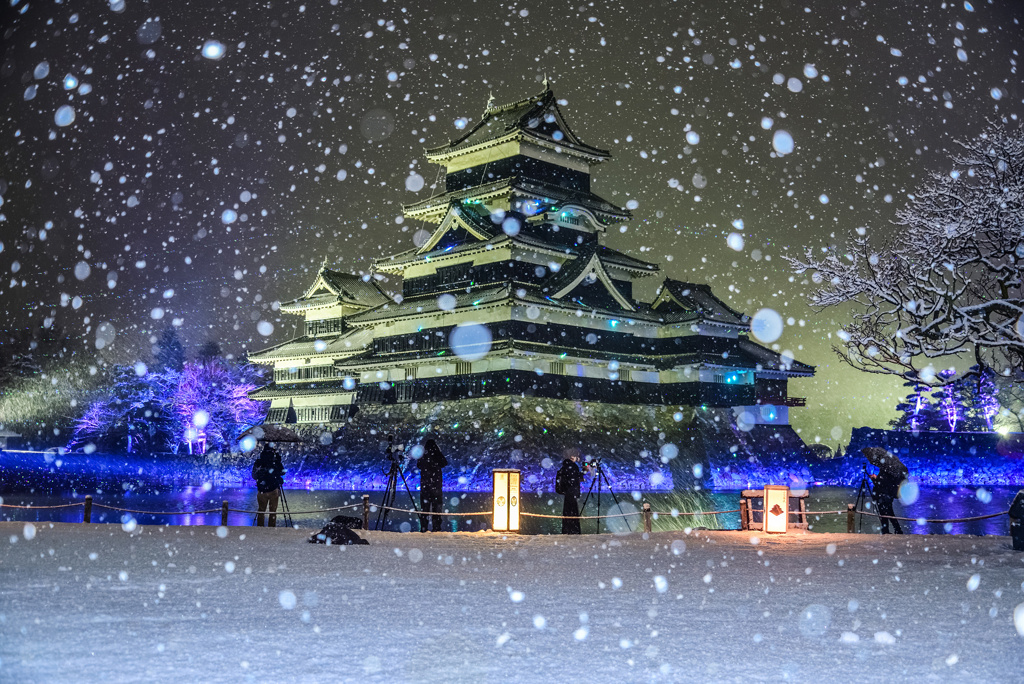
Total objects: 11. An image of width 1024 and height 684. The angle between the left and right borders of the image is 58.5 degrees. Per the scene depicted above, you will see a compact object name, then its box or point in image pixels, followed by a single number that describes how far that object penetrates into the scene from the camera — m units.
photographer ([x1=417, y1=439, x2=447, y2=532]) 18.56
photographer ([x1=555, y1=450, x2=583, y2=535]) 19.09
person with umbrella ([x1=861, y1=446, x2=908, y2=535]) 18.38
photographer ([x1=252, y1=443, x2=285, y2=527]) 19.23
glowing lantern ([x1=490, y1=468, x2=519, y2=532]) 17.45
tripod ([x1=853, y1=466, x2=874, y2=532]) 21.18
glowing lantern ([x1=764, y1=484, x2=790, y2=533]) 17.56
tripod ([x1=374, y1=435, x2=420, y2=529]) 20.92
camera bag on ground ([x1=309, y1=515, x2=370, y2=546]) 14.95
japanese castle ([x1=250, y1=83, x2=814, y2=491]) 40.94
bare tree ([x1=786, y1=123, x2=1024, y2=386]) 16.80
